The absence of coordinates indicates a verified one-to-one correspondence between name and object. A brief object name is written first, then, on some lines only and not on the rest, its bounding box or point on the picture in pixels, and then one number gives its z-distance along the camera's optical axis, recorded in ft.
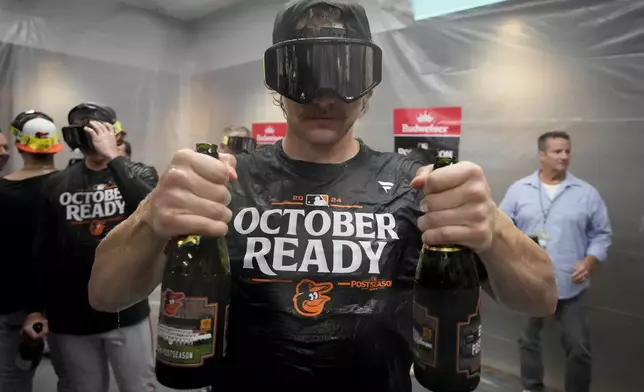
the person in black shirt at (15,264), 7.95
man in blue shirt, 9.57
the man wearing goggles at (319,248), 3.04
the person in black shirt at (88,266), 7.14
